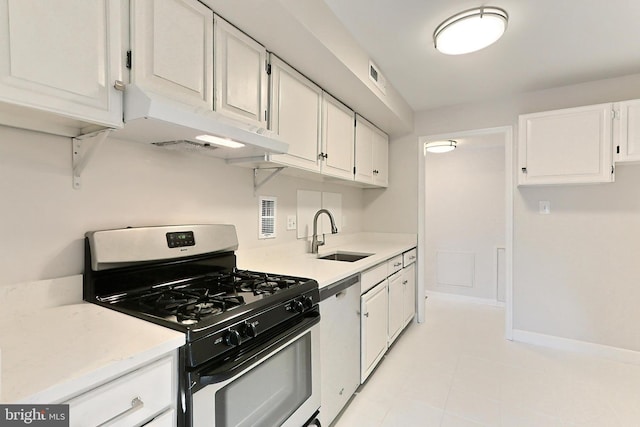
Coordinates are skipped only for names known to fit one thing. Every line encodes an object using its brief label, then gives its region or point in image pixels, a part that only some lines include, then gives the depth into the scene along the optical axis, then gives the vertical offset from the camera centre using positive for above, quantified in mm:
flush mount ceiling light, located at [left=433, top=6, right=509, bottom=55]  1661 +1046
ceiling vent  2227 +1036
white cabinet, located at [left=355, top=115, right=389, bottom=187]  2738 +574
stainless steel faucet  2518 -203
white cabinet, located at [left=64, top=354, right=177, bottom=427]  690 -472
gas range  938 -347
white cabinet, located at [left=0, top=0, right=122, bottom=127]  800 +449
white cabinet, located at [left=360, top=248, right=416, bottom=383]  2018 -743
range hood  999 +313
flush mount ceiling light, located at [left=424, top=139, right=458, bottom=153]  3668 +829
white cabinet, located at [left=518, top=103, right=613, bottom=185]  2416 +566
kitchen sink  2621 -391
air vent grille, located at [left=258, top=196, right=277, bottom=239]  2059 -46
